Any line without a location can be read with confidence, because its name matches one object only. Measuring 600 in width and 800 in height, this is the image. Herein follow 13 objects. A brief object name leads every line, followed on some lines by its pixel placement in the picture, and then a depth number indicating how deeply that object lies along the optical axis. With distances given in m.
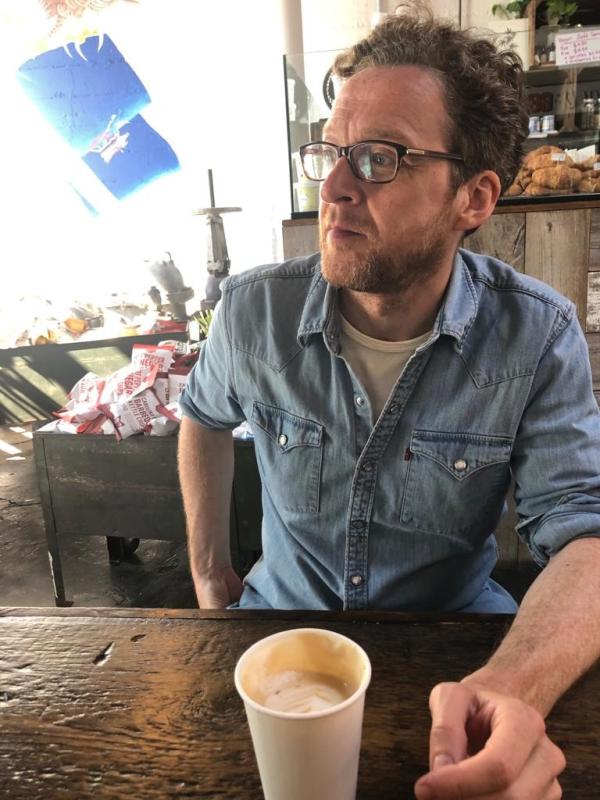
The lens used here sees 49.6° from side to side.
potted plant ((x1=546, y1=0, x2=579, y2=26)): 4.29
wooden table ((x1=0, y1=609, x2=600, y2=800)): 0.69
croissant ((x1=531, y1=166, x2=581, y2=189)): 2.80
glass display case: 2.81
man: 1.12
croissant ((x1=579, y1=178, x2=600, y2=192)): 2.81
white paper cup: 0.53
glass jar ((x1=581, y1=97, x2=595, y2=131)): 3.00
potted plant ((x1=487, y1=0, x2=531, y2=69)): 4.33
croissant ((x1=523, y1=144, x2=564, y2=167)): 2.92
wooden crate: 2.26
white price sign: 2.84
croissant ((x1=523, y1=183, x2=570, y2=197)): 2.80
